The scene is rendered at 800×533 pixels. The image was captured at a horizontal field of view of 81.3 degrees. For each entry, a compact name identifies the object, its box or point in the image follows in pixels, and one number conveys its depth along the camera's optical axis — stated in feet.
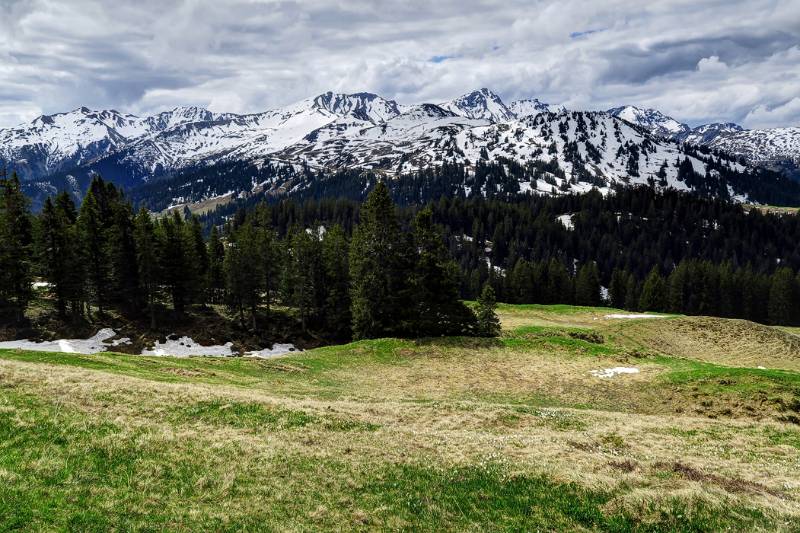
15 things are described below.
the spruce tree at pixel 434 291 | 164.76
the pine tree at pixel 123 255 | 205.81
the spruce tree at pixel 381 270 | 171.94
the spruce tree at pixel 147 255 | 197.88
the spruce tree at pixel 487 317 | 167.94
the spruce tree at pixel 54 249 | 183.21
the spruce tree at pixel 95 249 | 200.13
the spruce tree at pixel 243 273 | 217.56
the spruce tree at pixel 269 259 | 233.35
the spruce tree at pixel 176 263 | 210.59
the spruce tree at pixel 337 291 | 227.81
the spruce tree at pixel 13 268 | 175.22
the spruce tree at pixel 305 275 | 228.02
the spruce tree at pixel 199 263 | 225.15
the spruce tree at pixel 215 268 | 276.00
